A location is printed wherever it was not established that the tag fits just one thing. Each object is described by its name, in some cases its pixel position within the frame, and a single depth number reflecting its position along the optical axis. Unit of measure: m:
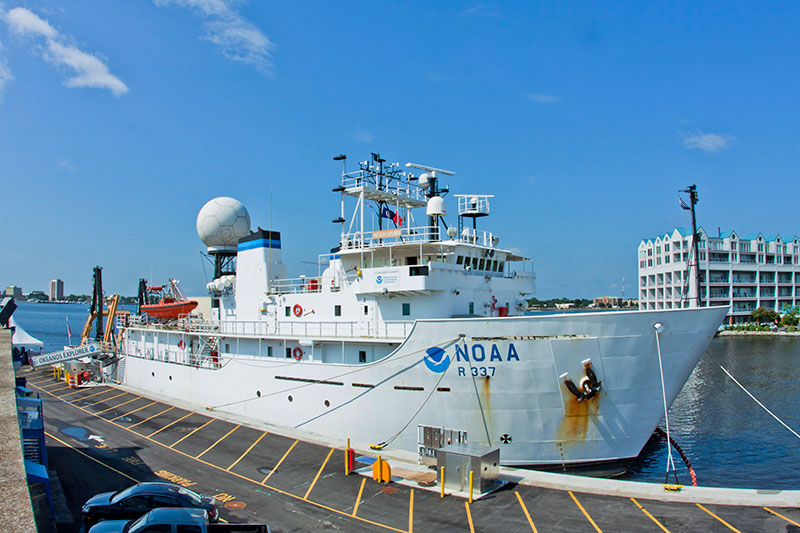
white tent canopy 47.16
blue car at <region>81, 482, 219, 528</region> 11.68
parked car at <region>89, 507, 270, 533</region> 10.19
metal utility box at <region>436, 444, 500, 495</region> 13.73
